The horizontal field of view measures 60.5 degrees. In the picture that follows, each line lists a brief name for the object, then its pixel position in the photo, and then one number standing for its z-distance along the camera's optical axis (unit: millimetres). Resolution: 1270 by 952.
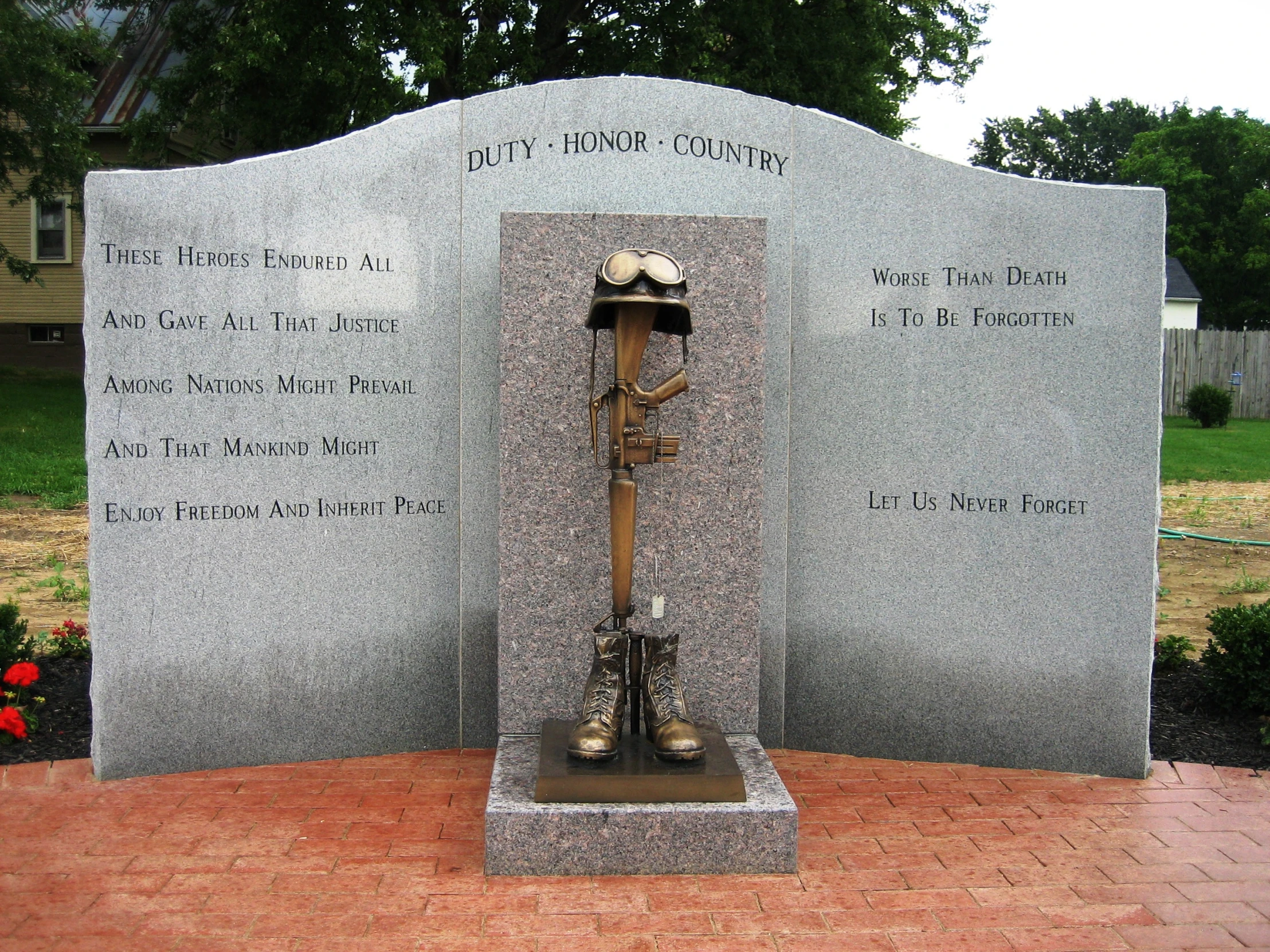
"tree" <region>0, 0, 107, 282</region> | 15930
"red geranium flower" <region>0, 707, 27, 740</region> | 4723
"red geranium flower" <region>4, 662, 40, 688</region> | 4875
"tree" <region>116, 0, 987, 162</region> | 13773
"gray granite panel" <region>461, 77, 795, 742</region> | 4773
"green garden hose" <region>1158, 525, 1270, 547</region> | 10000
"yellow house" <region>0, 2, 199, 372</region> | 21469
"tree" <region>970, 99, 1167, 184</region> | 60281
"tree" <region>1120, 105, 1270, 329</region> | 40594
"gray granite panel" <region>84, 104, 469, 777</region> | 4477
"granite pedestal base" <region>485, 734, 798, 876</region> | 3602
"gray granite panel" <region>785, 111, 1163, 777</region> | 4672
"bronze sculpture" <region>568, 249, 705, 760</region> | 3773
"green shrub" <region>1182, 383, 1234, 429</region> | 22766
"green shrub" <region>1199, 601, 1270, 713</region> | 5137
